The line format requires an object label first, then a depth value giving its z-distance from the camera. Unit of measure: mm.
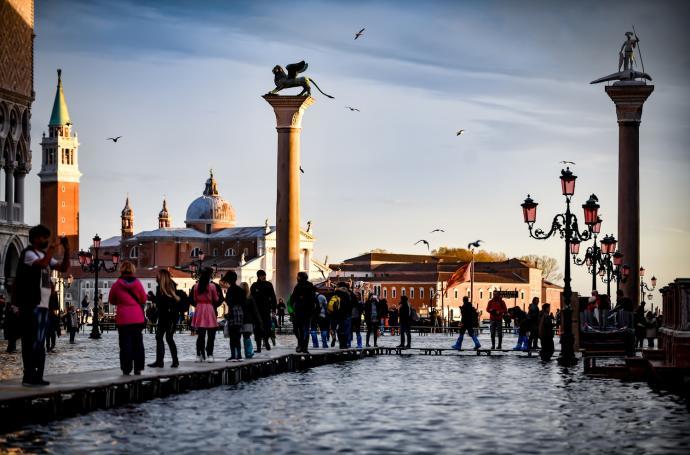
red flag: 90000
